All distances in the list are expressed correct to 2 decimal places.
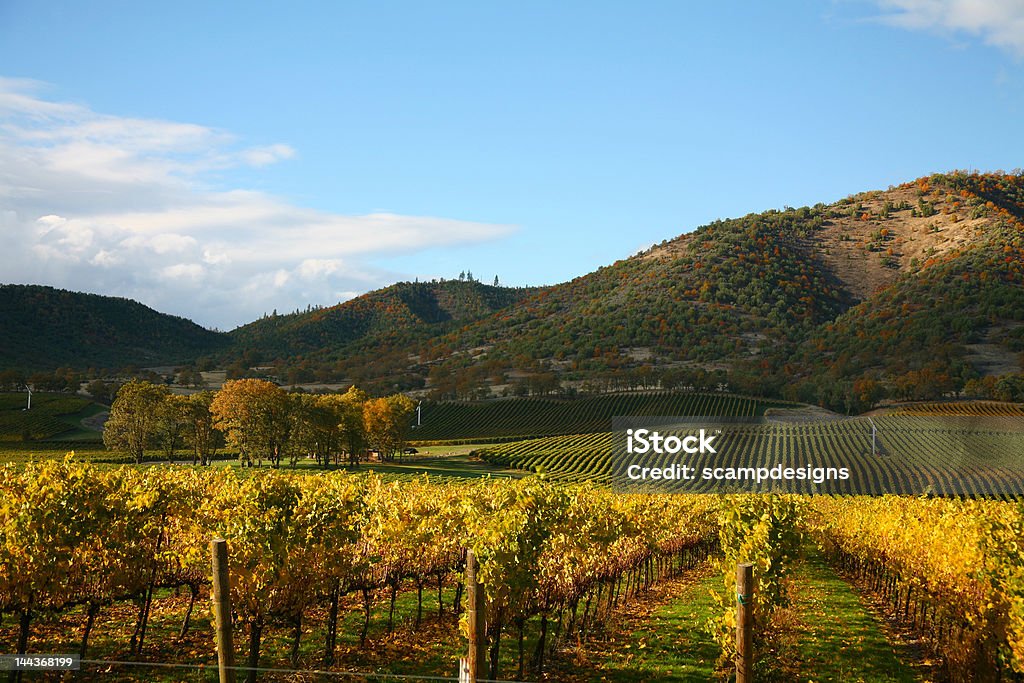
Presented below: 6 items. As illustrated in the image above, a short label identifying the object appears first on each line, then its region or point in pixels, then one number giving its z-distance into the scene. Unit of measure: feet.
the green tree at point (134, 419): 243.60
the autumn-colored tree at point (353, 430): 254.68
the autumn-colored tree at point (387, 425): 276.00
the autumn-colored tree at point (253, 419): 243.19
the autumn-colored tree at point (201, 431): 252.21
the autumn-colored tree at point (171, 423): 248.52
